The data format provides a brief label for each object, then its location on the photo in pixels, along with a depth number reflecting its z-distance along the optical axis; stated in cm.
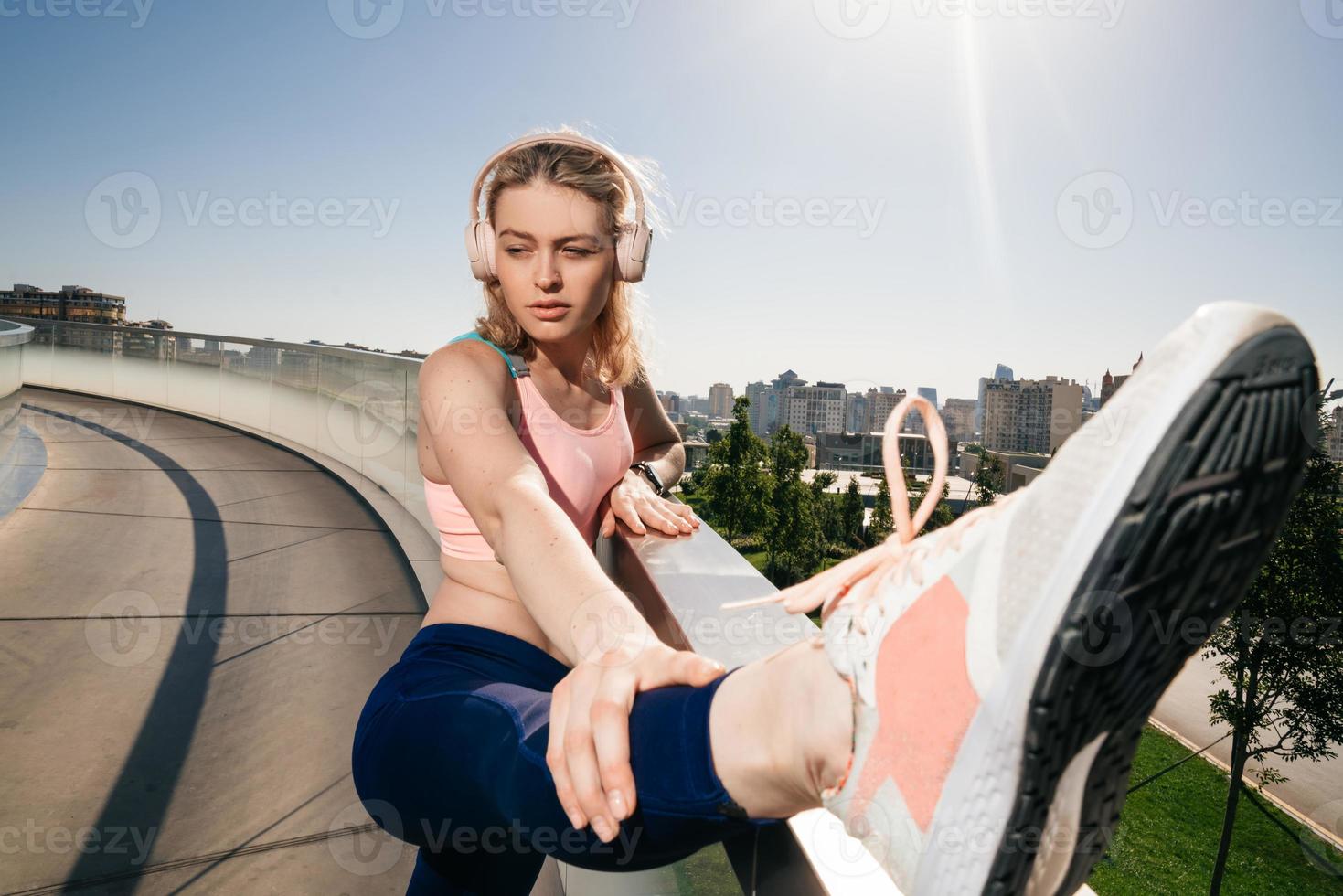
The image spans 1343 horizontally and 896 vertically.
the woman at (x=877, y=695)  58
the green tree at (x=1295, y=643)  2162
